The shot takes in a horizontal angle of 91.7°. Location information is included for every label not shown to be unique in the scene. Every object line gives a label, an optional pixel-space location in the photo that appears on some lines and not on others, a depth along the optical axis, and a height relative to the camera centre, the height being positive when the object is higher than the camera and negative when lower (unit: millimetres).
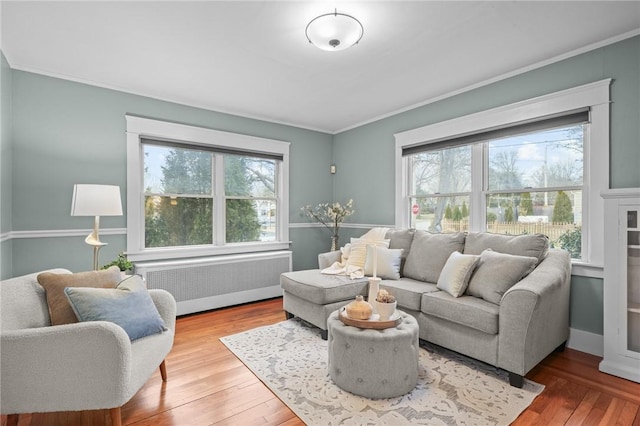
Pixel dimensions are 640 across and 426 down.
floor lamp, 2533 +76
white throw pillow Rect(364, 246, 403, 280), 3271 -569
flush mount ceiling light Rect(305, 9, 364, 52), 2070 +1246
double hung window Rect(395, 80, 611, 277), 2637 +411
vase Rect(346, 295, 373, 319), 2146 -692
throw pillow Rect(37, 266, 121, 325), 1791 -458
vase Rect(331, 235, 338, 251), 4520 -449
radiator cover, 3510 -823
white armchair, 1429 -739
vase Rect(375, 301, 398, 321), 2150 -691
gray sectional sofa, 2139 -717
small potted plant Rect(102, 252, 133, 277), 2931 -503
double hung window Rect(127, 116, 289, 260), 3602 +262
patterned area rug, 1819 -1213
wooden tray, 2094 -764
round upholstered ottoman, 1998 -984
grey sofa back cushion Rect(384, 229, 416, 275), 3527 -345
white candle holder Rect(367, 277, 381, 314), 2305 -594
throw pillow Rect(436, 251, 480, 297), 2605 -548
